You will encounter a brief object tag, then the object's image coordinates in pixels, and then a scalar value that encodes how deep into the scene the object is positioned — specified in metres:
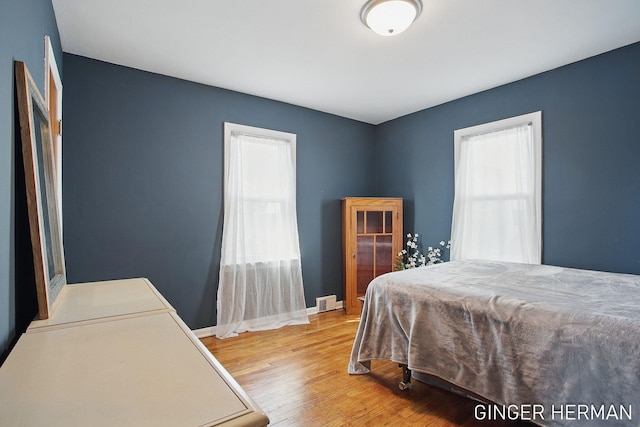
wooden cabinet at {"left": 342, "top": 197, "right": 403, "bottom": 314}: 4.06
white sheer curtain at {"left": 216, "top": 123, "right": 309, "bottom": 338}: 3.34
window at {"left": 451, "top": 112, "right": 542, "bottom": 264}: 3.08
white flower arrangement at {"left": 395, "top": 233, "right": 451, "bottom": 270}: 3.87
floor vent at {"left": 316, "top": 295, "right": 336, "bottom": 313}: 4.06
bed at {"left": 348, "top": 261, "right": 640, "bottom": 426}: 1.35
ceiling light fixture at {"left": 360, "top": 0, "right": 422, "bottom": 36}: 1.93
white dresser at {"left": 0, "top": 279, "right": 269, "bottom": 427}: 0.62
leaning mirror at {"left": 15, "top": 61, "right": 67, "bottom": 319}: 1.08
